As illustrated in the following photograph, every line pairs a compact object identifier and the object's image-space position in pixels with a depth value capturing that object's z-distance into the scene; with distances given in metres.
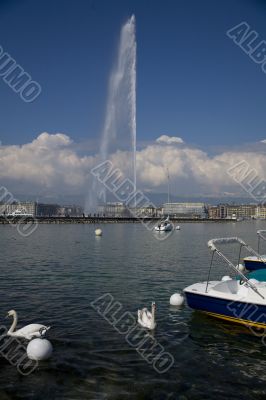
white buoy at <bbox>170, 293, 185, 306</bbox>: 19.61
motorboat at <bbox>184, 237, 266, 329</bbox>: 15.73
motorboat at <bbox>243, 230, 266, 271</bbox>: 30.70
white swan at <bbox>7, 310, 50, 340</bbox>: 13.92
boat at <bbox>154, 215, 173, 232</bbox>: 100.91
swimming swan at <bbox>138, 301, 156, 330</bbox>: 15.69
